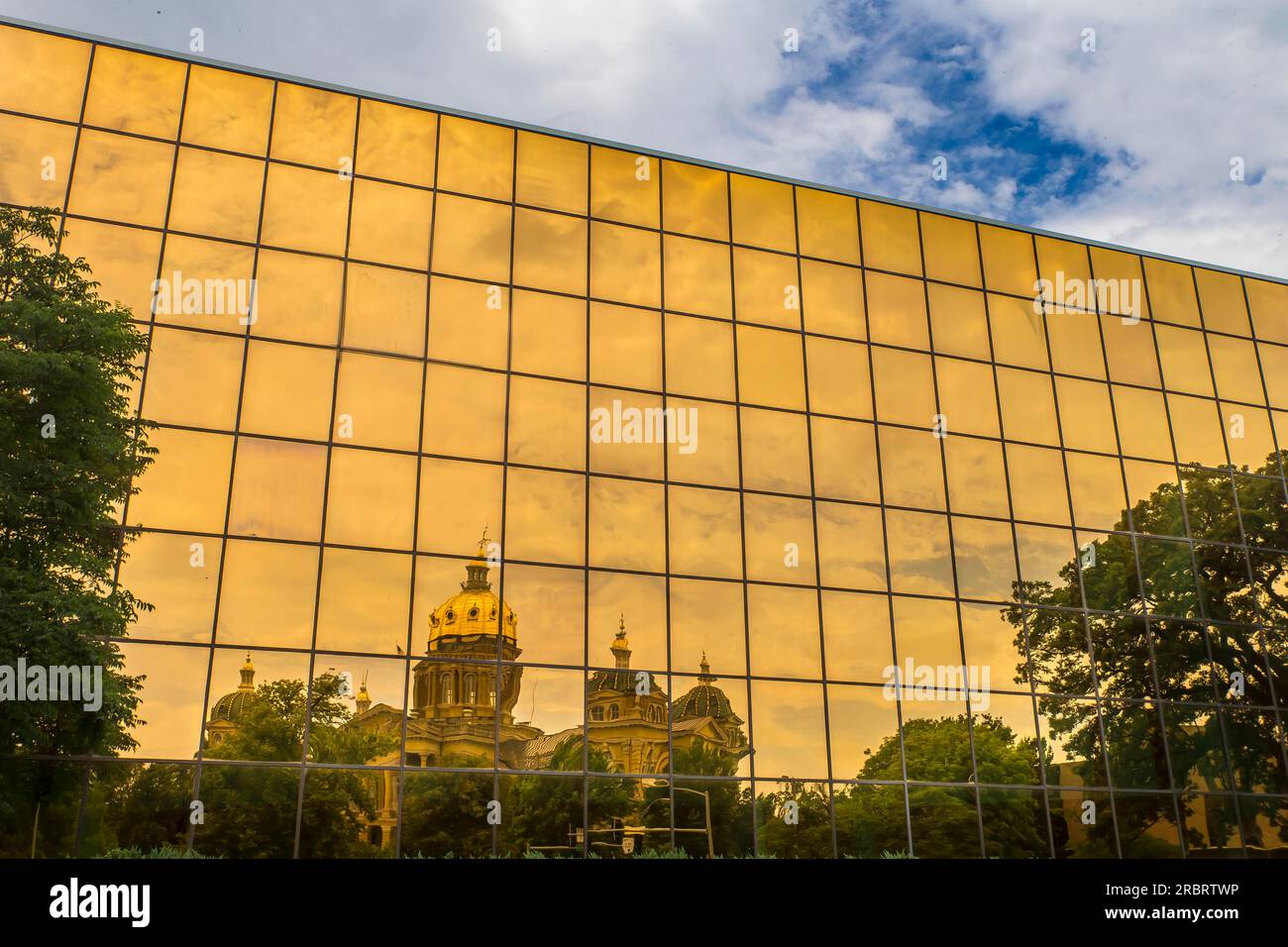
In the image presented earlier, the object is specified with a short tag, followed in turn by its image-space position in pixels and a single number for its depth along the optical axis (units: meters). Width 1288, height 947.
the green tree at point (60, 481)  19.00
